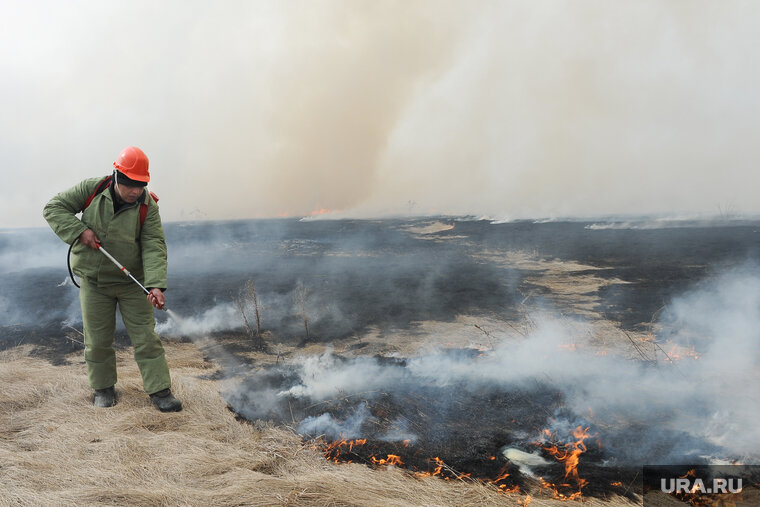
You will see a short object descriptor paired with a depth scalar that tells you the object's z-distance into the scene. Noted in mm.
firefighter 4000
